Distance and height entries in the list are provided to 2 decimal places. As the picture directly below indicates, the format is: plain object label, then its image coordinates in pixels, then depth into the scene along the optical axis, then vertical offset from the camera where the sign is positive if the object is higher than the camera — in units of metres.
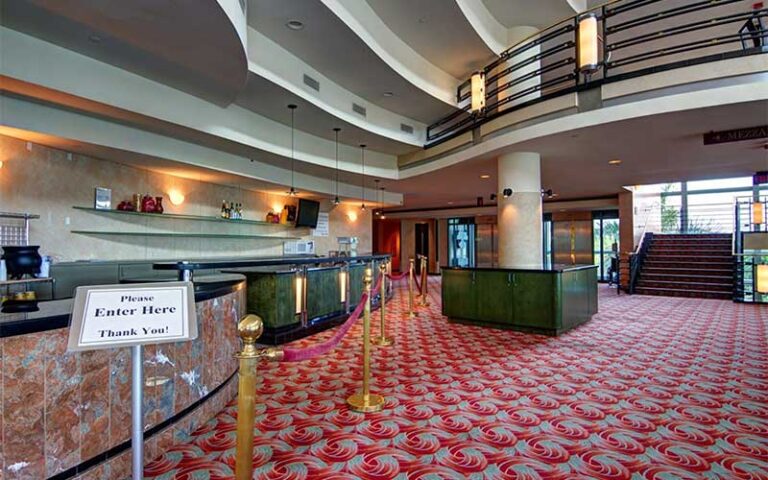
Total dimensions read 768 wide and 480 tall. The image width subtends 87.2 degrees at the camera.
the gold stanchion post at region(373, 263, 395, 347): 5.28 -1.31
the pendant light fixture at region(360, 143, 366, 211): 9.96 +2.31
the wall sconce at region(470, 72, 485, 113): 6.96 +2.66
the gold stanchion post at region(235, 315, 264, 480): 1.73 -0.65
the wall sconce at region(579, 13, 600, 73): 5.30 +2.66
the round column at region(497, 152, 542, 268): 7.04 +0.55
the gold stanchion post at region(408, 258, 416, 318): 7.87 -1.13
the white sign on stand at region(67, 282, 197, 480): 1.75 -0.33
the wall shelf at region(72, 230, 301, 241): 6.30 +0.23
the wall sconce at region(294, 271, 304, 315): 5.96 -0.68
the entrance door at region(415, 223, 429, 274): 19.39 +0.32
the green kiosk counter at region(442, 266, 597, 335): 6.07 -0.85
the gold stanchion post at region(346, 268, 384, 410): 3.32 -1.31
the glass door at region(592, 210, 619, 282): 15.04 +0.26
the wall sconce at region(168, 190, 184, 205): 7.73 +0.97
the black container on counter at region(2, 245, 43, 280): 4.62 -0.14
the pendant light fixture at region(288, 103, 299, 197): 7.17 +2.37
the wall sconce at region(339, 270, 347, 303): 7.12 -0.68
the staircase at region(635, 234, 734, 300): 10.97 -0.68
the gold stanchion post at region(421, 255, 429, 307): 9.66 -0.92
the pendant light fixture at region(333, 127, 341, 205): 8.57 +2.14
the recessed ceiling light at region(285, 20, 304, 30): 5.82 +3.23
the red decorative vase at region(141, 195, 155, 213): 7.01 +0.75
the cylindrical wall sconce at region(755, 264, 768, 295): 9.45 -0.83
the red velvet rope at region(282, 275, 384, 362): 2.27 -0.64
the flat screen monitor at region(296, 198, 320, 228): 10.78 +0.90
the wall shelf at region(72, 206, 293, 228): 6.38 +0.57
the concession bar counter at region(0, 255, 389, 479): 1.94 -0.83
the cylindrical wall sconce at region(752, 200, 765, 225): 10.97 +0.87
